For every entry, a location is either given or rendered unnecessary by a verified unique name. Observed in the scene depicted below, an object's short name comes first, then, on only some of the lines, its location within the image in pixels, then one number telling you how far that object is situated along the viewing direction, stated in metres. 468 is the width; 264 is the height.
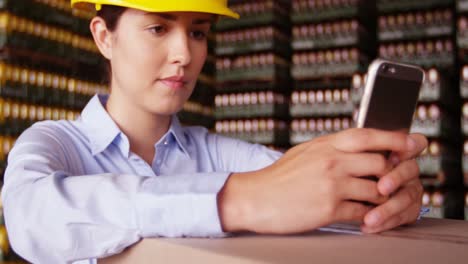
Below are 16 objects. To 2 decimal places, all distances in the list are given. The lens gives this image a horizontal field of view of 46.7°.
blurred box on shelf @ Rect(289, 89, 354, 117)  3.93
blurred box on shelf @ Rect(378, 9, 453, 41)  3.59
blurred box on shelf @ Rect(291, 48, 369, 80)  3.89
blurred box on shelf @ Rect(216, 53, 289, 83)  4.15
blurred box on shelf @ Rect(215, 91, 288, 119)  4.12
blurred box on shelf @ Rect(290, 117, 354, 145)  3.94
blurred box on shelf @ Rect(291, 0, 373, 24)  3.96
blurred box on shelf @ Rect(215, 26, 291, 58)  4.19
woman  0.58
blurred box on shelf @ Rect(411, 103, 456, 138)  3.54
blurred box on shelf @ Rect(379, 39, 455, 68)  3.56
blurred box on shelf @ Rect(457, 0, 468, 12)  3.39
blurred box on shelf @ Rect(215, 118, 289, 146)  4.10
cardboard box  0.50
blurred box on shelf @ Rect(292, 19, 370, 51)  3.93
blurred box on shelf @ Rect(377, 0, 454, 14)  3.60
